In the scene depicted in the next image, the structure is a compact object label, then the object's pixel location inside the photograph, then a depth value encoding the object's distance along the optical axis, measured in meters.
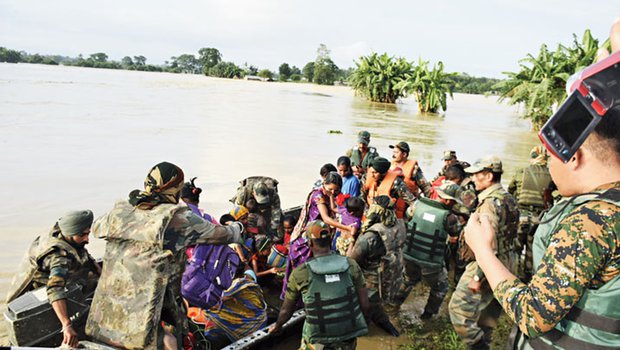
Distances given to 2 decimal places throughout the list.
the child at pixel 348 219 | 3.88
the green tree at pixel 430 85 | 27.98
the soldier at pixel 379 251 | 3.65
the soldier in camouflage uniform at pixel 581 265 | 1.27
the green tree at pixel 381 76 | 31.84
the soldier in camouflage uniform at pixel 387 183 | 4.96
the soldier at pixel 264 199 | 4.77
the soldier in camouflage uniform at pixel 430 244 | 4.18
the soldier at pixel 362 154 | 6.86
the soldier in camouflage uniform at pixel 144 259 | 2.27
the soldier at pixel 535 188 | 5.93
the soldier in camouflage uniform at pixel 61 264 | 2.60
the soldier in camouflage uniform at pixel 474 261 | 3.42
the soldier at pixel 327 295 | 2.70
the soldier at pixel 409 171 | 5.65
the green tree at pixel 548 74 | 17.34
